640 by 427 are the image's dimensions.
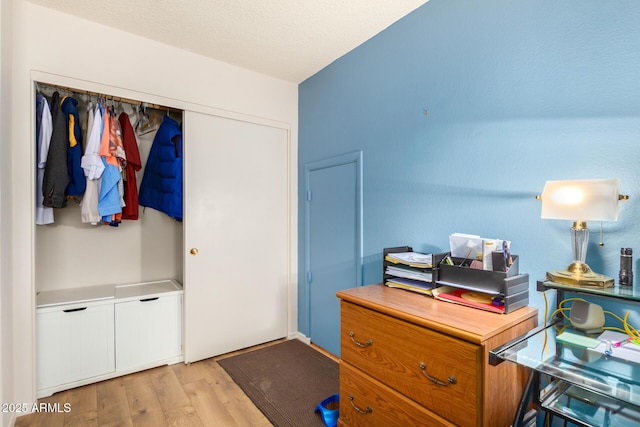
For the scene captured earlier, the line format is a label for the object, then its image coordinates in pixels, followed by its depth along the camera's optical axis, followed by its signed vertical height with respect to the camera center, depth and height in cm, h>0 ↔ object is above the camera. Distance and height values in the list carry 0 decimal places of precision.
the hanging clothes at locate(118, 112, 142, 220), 238 +35
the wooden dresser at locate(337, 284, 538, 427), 106 -61
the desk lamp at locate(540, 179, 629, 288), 105 +1
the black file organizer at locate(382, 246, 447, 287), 147 -27
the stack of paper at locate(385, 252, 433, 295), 151 -31
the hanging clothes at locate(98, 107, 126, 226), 218 +30
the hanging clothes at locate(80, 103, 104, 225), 214 +30
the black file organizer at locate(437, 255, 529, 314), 123 -30
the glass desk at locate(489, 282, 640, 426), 91 -50
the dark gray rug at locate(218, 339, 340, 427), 186 -122
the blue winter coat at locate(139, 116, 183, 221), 251 +33
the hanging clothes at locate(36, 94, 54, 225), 203 +47
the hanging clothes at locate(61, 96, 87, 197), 213 +41
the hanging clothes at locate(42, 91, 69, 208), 200 +29
